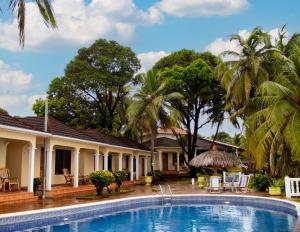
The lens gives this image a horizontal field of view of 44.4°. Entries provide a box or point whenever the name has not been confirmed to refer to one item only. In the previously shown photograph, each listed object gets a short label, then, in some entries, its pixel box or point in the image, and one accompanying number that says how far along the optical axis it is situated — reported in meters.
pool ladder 18.47
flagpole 16.98
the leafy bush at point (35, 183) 17.76
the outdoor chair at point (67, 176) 21.44
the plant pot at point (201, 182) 24.95
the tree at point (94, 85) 37.31
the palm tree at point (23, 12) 9.80
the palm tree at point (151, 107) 28.26
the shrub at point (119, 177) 20.30
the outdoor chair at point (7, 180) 15.80
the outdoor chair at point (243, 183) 21.37
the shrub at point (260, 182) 20.52
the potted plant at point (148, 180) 28.72
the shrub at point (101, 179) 17.12
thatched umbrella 24.05
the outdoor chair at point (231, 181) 21.63
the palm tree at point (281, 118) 14.12
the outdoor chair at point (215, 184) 21.09
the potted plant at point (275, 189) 17.94
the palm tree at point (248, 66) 24.05
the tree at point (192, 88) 31.64
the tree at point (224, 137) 64.65
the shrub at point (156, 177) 29.64
